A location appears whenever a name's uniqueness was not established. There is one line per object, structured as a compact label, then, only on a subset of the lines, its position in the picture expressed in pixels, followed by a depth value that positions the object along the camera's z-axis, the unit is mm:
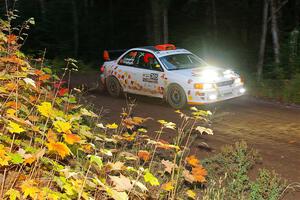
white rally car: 10992
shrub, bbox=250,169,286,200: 5723
